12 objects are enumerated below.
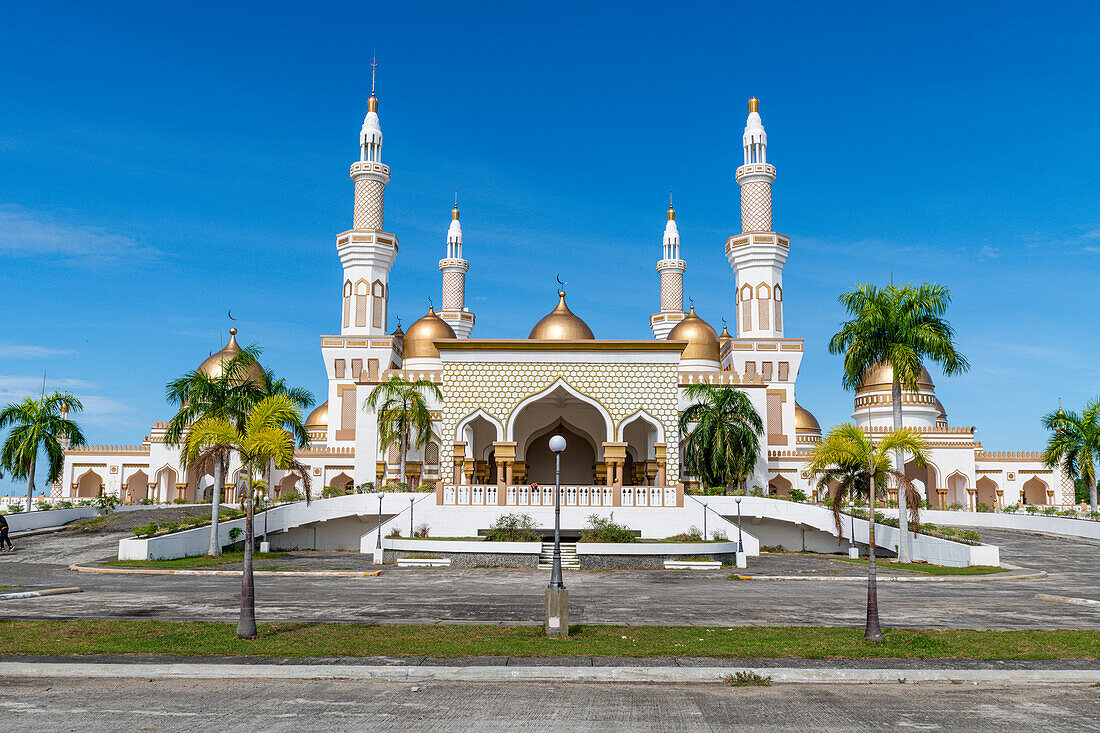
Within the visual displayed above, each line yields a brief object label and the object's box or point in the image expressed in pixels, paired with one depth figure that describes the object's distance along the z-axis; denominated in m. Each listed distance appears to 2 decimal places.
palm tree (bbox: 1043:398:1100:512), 40.94
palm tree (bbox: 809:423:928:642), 20.97
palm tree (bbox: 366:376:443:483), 38.91
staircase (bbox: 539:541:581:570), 26.58
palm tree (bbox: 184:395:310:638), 16.14
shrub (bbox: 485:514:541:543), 29.05
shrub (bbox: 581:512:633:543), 29.16
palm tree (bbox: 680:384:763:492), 39.34
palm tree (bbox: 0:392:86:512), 34.47
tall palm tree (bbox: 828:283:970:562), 28.45
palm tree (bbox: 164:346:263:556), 27.77
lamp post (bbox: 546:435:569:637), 12.15
